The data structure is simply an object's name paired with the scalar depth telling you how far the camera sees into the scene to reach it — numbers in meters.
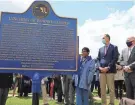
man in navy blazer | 4.69
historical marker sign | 3.94
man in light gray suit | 4.31
